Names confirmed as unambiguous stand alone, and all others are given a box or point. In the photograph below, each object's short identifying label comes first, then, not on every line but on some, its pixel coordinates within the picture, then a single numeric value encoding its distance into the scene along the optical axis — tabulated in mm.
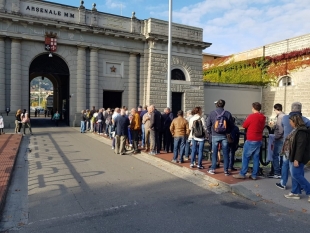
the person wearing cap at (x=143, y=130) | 11055
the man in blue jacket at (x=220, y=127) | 6621
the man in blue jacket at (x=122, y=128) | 10070
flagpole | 13375
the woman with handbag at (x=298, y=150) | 5102
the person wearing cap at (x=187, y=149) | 8973
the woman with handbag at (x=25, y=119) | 15022
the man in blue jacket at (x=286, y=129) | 5664
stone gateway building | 18891
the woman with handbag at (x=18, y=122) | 15227
